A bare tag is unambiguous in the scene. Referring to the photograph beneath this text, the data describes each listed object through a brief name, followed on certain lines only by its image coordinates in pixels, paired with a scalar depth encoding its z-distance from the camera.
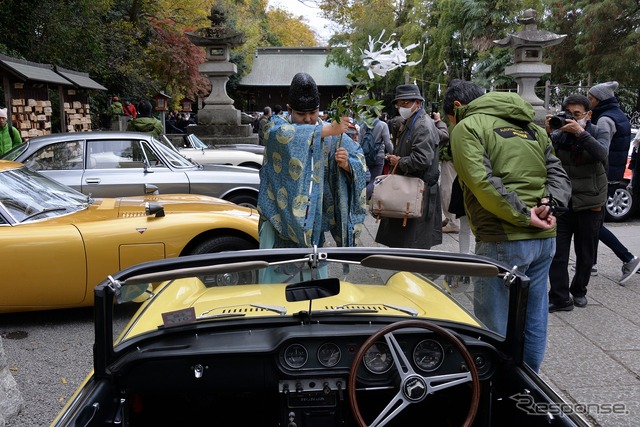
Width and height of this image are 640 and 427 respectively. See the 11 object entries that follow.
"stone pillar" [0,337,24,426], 3.45
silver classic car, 7.51
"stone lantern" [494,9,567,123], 15.09
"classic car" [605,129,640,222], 9.60
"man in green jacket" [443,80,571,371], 3.21
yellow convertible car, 2.07
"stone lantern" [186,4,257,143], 16.36
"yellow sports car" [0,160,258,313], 4.66
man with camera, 4.95
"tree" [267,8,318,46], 52.55
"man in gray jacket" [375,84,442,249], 4.82
